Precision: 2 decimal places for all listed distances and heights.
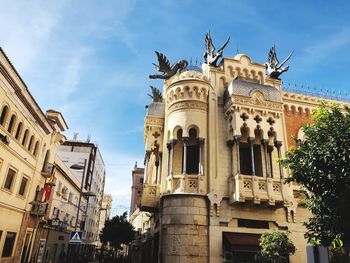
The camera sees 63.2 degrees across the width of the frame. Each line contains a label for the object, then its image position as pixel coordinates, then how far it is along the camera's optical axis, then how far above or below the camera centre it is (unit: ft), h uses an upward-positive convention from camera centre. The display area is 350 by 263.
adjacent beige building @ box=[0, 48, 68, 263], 54.75 +17.21
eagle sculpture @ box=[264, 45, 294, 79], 69.72 +43.52
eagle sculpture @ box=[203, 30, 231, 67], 66.90 +44.55
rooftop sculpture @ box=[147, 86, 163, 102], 77.76 +39.09
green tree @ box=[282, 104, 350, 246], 31.35 +9.32
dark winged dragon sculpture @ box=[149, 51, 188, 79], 73.41 +44.12
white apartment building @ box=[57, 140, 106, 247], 164.55 +45.96
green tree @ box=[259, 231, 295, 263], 42.70 +1.15
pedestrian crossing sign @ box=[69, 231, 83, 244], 59.16 +1.88
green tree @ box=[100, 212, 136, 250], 135.95 +7.09
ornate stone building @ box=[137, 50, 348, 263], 50.24 +17.12
